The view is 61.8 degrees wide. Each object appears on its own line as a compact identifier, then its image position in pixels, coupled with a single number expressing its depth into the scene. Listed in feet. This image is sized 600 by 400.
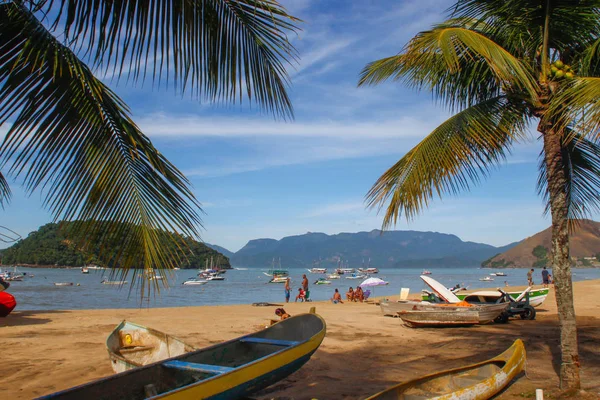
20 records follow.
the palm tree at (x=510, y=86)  21.95
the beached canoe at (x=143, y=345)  29.66
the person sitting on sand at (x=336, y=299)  91.29
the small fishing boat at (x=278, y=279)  317.83
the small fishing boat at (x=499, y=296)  54.65
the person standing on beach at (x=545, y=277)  102.27
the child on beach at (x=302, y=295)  98.30
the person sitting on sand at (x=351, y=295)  94.60
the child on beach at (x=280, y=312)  45.60
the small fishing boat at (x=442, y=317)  48.01
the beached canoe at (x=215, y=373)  17.99
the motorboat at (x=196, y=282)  275.84
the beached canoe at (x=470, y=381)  20.54
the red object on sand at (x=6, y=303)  53.57
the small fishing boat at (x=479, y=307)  47.91
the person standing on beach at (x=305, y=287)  96.07
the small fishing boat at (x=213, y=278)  327.84
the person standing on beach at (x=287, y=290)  94.77
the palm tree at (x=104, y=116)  12.11
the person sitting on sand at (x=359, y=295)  93.40
